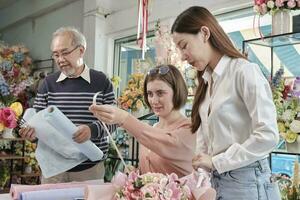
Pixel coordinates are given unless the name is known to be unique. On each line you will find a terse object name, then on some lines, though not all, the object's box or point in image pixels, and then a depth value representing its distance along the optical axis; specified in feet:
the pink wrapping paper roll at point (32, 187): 3.65
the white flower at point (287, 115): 5.79
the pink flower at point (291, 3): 6.00
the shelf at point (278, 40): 5.96
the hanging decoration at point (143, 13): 7.92
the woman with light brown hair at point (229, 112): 2.93
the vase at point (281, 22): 6.12
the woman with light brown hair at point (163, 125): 3.59
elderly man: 5.73
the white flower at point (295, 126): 5.65
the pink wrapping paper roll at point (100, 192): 2.78
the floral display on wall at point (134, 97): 8.79
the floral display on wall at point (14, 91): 11.09
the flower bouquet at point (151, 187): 2.60
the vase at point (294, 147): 5.79
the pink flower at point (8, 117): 6.05
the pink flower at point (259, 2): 6.33
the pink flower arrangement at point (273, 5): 6.02
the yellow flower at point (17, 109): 6.21
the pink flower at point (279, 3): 6.08
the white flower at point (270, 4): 6.22
